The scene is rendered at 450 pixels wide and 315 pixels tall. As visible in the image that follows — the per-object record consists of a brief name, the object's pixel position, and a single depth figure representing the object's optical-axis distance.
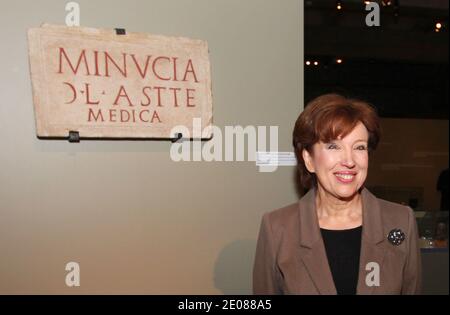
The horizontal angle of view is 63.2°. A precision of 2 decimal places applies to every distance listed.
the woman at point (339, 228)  1.30
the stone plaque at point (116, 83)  1.42
